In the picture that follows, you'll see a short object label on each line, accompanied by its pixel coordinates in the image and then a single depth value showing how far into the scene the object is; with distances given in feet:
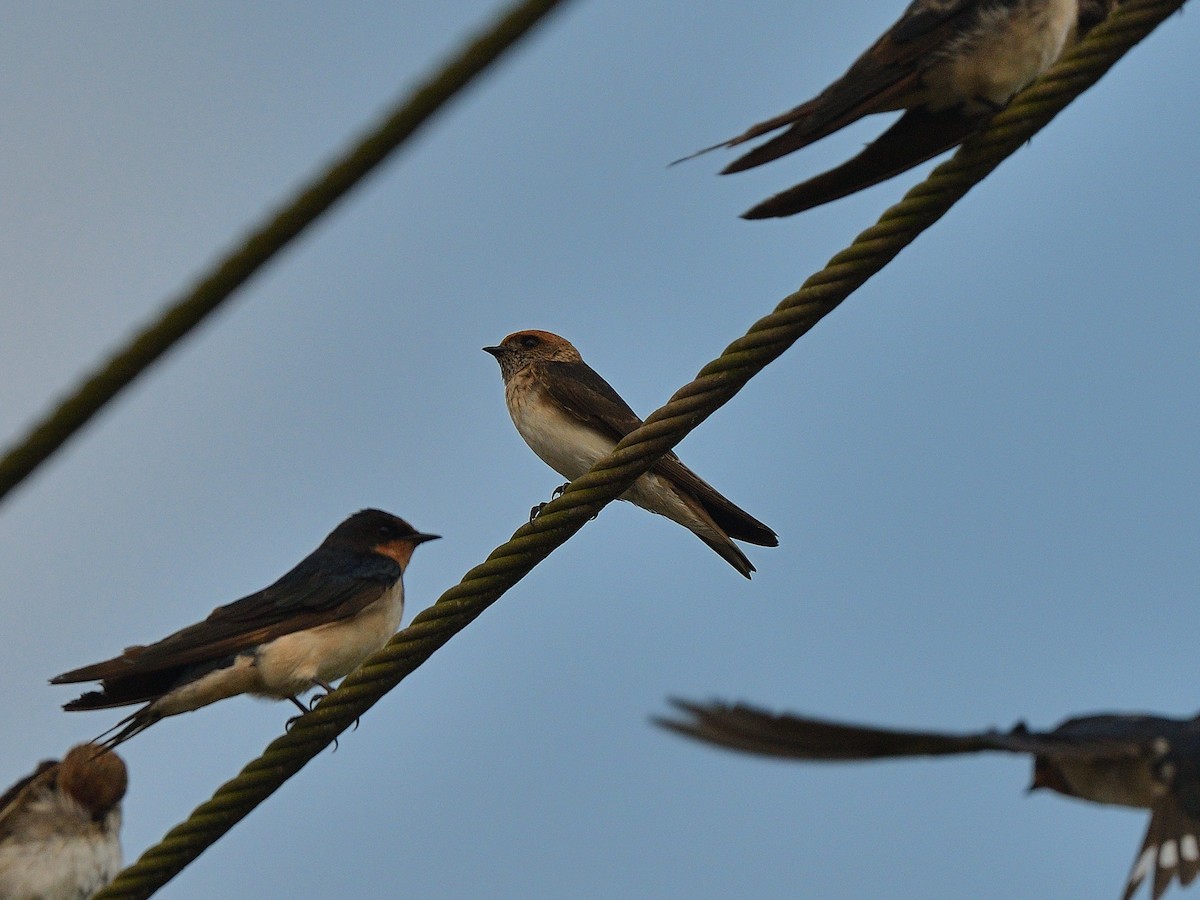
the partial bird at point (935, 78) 23.54
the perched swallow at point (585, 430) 34.83
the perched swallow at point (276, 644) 31.91
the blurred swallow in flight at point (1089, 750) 15.38
